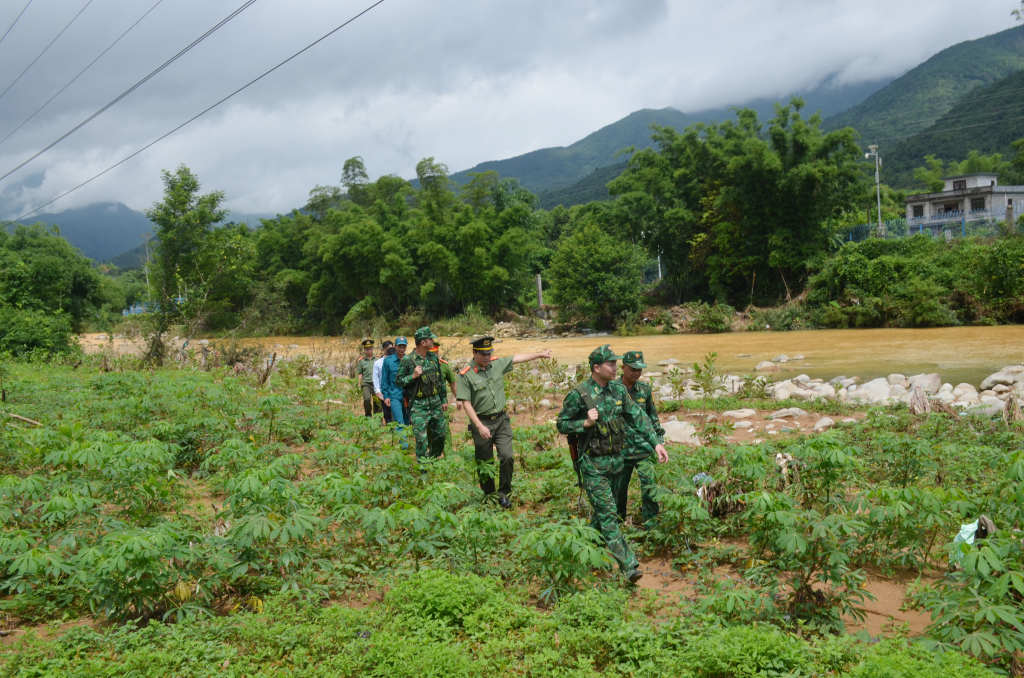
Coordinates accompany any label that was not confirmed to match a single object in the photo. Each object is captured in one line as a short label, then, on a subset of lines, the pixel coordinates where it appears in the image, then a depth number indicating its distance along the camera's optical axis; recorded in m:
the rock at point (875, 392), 9.94
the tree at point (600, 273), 27.66
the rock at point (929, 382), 10.11
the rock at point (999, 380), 10.08
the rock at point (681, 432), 7.54
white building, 35.34
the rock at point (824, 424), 7.61
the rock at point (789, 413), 8.94
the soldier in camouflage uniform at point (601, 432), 4.22
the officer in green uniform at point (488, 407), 5.43
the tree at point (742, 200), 24.33
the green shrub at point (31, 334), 18.03
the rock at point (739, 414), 9.16
